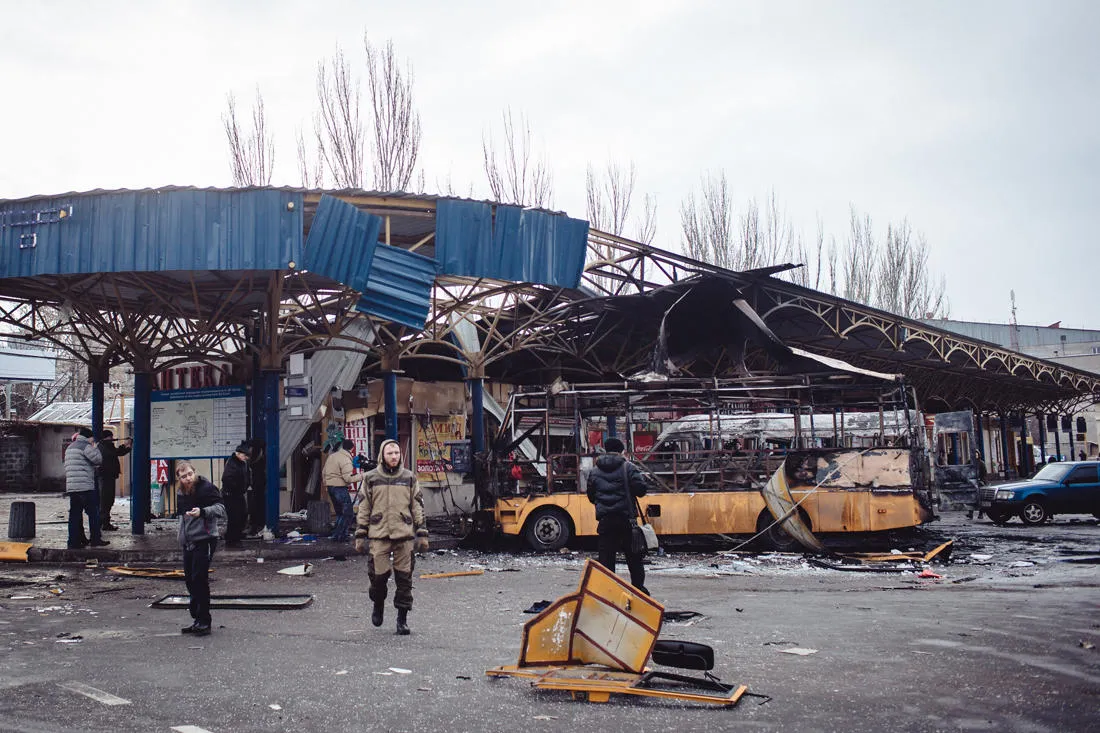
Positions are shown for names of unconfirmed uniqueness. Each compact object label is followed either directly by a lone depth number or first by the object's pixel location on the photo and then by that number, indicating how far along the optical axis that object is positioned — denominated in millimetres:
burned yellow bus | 15852
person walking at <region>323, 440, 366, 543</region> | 17266
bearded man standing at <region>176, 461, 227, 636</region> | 8945
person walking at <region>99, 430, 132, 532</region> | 19922
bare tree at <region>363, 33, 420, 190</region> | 31906
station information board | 19000
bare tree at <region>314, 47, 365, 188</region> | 31828
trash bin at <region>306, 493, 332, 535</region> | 18300
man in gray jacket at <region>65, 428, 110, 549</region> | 15609
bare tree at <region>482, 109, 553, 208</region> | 33969
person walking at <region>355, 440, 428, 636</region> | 9102
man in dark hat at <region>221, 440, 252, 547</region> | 15891
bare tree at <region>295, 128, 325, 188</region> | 31672
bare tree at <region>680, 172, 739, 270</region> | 43469
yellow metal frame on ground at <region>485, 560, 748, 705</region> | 6469
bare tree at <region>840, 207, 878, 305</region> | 49188
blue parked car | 22094
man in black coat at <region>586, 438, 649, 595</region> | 10328
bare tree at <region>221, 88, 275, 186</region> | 31750
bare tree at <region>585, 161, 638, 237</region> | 38625
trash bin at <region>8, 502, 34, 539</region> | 17344
